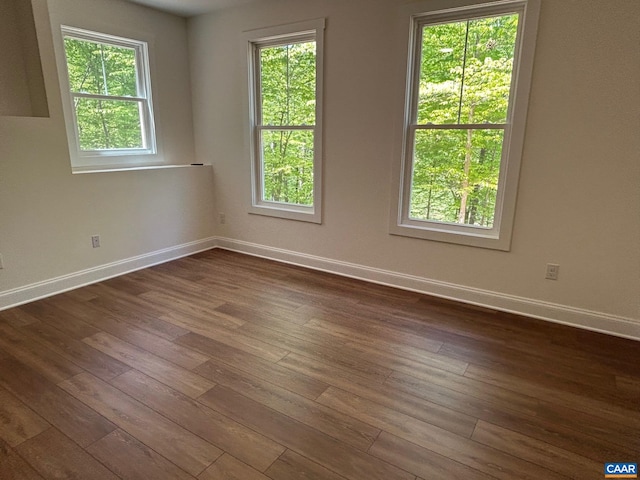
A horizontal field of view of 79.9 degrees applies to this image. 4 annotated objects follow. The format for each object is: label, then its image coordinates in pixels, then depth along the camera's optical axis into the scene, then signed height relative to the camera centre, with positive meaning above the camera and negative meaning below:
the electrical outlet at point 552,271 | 2.85 -0.86
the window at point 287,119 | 3.68 +0.31
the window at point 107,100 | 3.49 +0.47
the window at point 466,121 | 2.79 +0.23
